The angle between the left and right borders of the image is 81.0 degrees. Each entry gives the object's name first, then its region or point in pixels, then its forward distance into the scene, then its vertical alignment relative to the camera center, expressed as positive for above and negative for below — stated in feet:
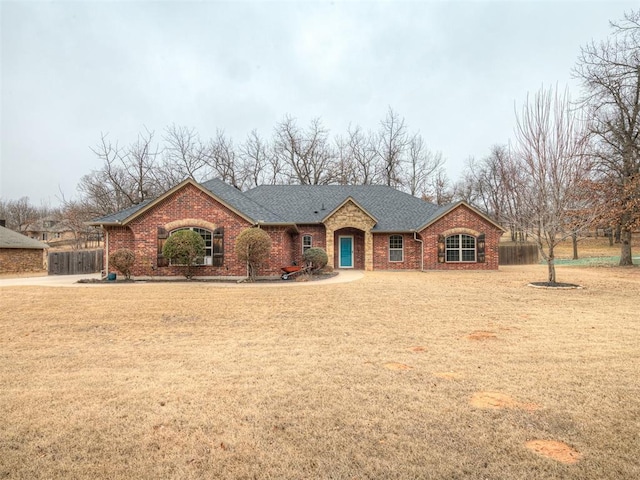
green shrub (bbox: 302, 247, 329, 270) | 63.77 -1.04
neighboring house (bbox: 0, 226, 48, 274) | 83.25 +0.75
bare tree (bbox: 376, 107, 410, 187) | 135.13 +38.54
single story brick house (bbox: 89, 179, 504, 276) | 57.52 +4.40
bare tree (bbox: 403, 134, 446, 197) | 140.97 +33.27
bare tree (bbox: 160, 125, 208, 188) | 117.50 +33.37
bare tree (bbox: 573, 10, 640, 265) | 75.00 +26.67
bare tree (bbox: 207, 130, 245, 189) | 129.18 +32.84
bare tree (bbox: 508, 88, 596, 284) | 48.11 +9.84
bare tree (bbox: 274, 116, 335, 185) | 132.57 +36.16
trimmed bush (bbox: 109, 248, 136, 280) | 53.67 -0.75
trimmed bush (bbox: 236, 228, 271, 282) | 53.57 +1.11
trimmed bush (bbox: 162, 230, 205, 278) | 53.01 +0.96
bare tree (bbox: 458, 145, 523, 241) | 155.63 +30.59
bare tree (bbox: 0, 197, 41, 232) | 222.28 +29.51
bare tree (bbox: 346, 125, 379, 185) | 136.26 +34.89
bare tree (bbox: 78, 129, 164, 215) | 104.78 +21.67
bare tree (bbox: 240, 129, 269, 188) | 135.13 +35.21
